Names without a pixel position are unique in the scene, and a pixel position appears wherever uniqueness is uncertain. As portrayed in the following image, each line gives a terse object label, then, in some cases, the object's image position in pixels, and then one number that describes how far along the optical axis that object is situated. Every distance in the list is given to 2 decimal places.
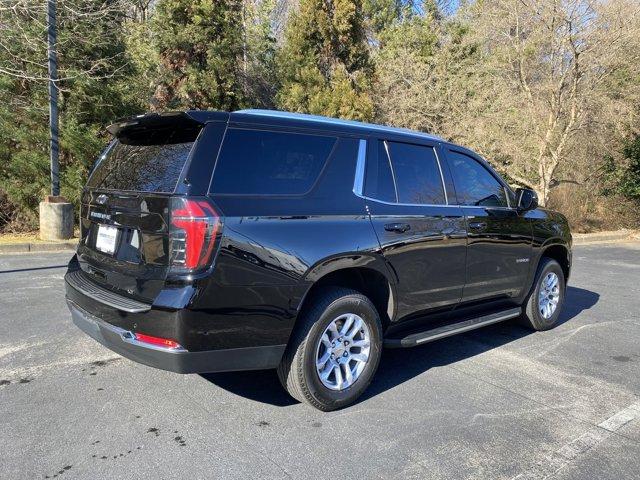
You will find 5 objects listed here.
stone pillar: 10.35
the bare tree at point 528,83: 13.46
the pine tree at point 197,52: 14.00
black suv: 2.99
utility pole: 9.88
